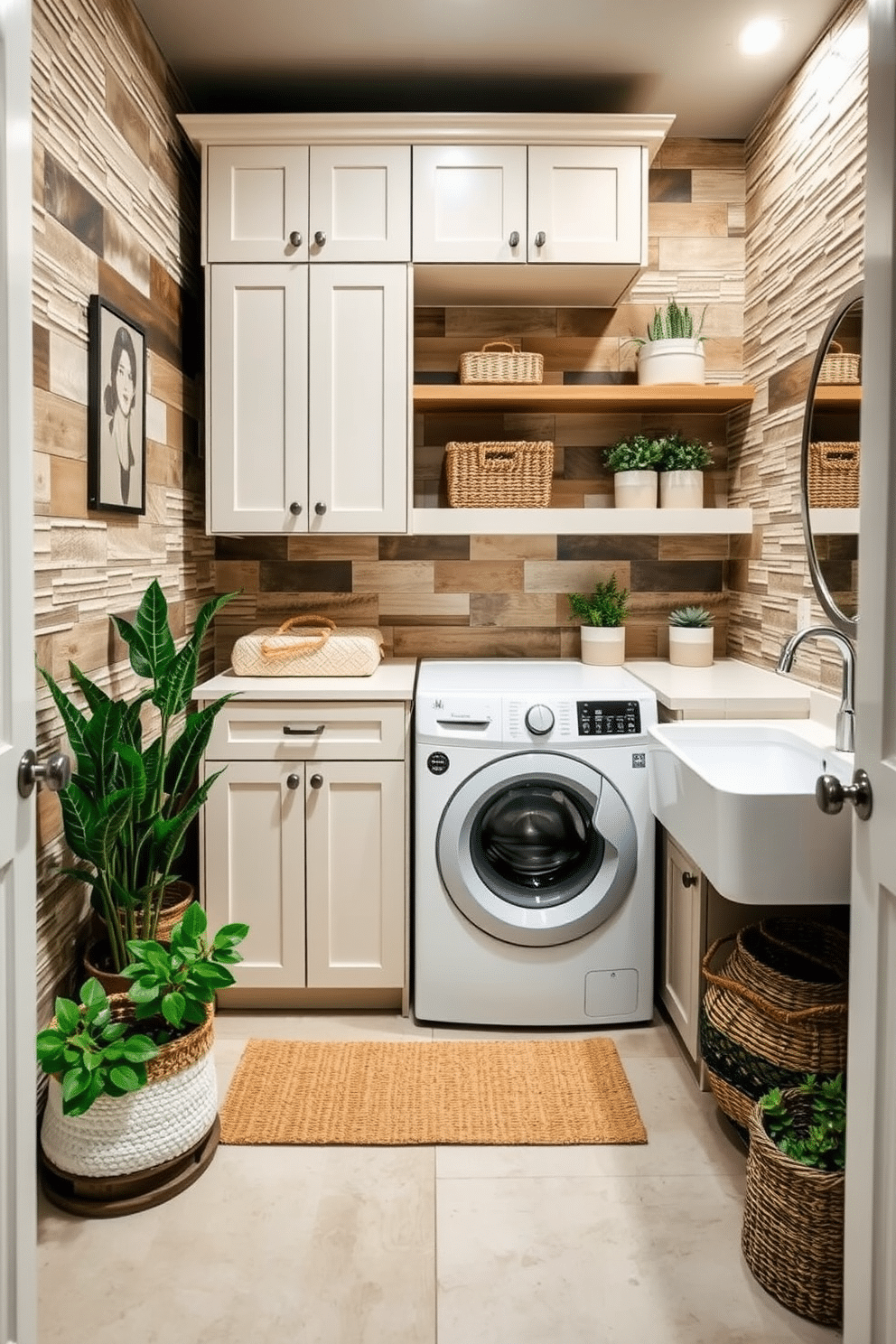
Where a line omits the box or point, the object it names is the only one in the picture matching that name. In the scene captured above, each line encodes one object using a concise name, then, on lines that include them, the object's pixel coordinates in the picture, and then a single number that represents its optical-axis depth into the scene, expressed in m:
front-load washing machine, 2.67
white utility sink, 1.86
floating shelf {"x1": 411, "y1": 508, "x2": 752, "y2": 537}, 3.05
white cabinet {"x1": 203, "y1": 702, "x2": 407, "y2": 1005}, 2.75
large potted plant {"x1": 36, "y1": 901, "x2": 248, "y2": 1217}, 1.86
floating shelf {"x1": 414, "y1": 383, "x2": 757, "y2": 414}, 3.04
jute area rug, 2.26
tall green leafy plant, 1.99
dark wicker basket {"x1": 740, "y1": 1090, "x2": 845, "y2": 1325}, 1.65
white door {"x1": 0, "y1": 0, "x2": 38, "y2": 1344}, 1.36
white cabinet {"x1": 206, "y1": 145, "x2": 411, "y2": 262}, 2.90
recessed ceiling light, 2.62
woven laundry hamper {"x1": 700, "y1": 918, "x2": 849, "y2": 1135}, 1.92
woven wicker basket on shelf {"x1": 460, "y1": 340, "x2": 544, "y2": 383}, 3.07
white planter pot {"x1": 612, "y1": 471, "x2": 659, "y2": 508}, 3.17
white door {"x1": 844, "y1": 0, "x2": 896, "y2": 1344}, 1.34
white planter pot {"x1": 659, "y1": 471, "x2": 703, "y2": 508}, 3.15
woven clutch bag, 2.94
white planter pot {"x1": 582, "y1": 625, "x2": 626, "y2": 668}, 3.21
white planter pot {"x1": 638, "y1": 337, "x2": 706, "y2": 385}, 3.11
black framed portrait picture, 2.24
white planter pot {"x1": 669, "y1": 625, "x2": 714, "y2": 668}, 3.13
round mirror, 2.21
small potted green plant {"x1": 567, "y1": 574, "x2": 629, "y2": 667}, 3.21
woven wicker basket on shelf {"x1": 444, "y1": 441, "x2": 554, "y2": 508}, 3.08
